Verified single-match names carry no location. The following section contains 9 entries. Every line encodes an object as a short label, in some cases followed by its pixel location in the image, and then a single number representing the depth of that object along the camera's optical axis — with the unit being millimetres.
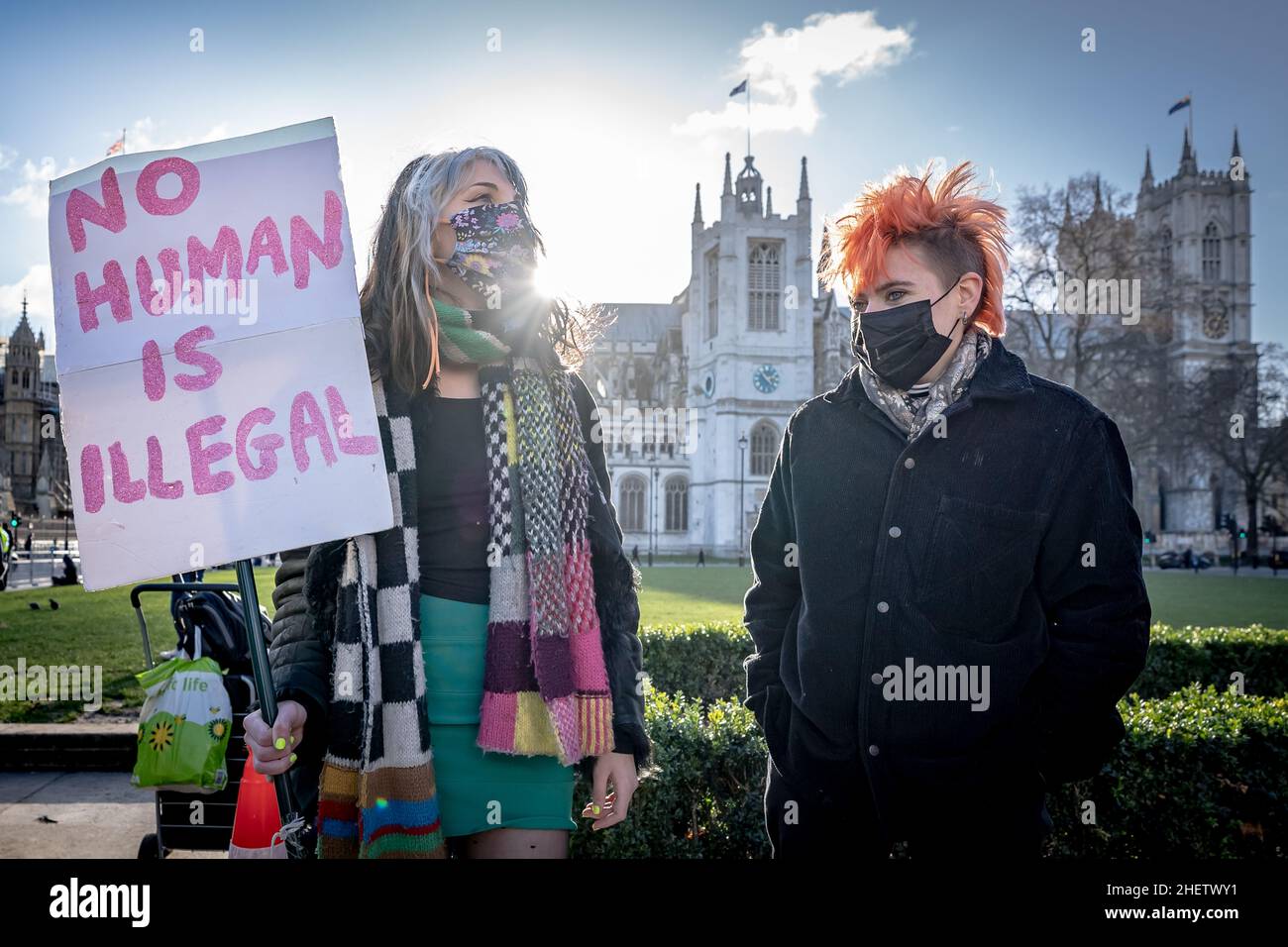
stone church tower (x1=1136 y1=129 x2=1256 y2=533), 53562
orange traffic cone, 1999
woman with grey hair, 1774
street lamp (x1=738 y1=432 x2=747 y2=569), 48241
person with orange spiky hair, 1919
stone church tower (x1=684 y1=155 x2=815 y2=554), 50094
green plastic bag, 2797
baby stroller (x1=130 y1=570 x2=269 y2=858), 3371
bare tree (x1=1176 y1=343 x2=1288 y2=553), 32469
